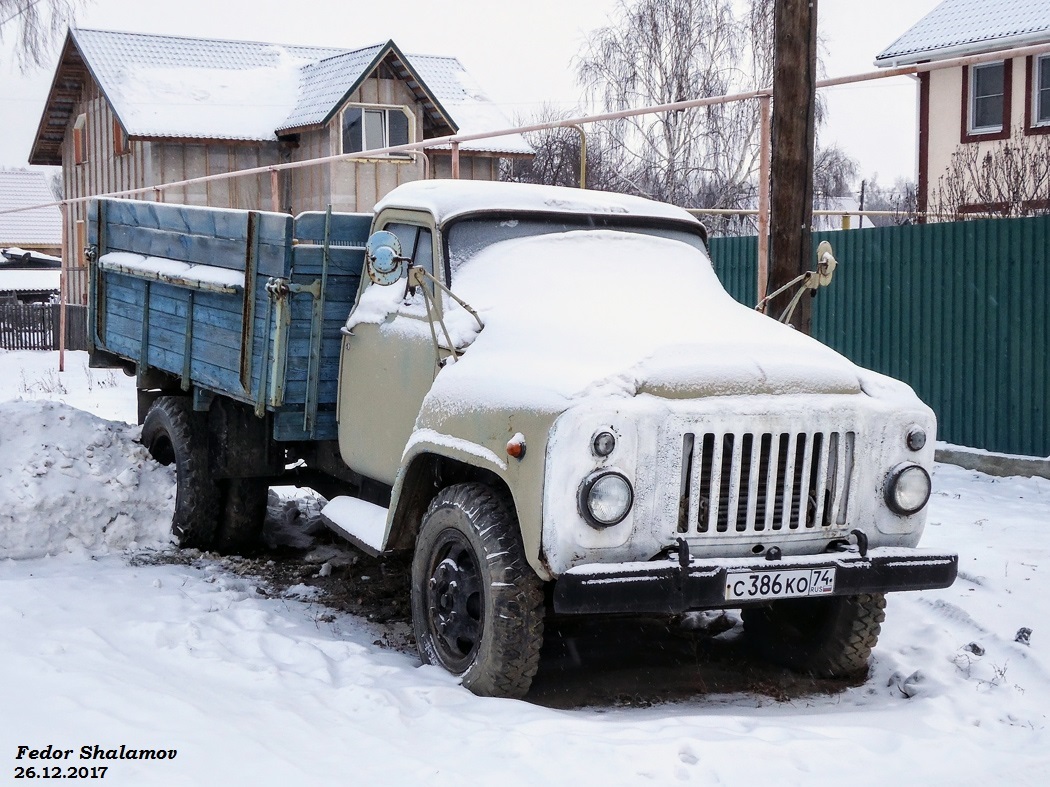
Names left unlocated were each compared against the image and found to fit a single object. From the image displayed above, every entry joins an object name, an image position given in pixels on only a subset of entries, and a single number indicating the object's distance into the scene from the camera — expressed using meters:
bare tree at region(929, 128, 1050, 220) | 14.66
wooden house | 26.11
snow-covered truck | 4.44
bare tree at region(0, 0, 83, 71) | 11.76
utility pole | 6.95
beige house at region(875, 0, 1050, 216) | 19.92
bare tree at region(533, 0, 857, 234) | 29.86
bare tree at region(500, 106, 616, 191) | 29.84
